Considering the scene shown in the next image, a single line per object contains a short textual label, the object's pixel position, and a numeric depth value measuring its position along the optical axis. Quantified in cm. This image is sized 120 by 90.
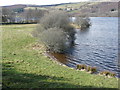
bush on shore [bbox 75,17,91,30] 8244
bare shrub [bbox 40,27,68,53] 3155
